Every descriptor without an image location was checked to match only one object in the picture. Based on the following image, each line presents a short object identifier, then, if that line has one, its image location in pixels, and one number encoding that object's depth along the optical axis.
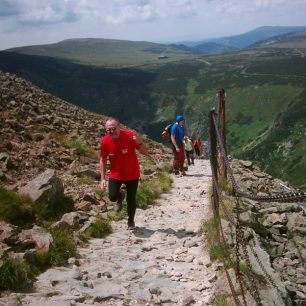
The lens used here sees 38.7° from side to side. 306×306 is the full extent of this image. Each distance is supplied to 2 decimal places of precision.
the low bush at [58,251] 7.39
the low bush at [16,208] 9.27
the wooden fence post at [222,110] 12.57
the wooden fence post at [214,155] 9.70
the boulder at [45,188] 10.24
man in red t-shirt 9.73
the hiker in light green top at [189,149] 24.23
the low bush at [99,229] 9.67
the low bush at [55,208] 10.02
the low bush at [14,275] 6.30
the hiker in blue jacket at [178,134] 17.30
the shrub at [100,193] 12.82
